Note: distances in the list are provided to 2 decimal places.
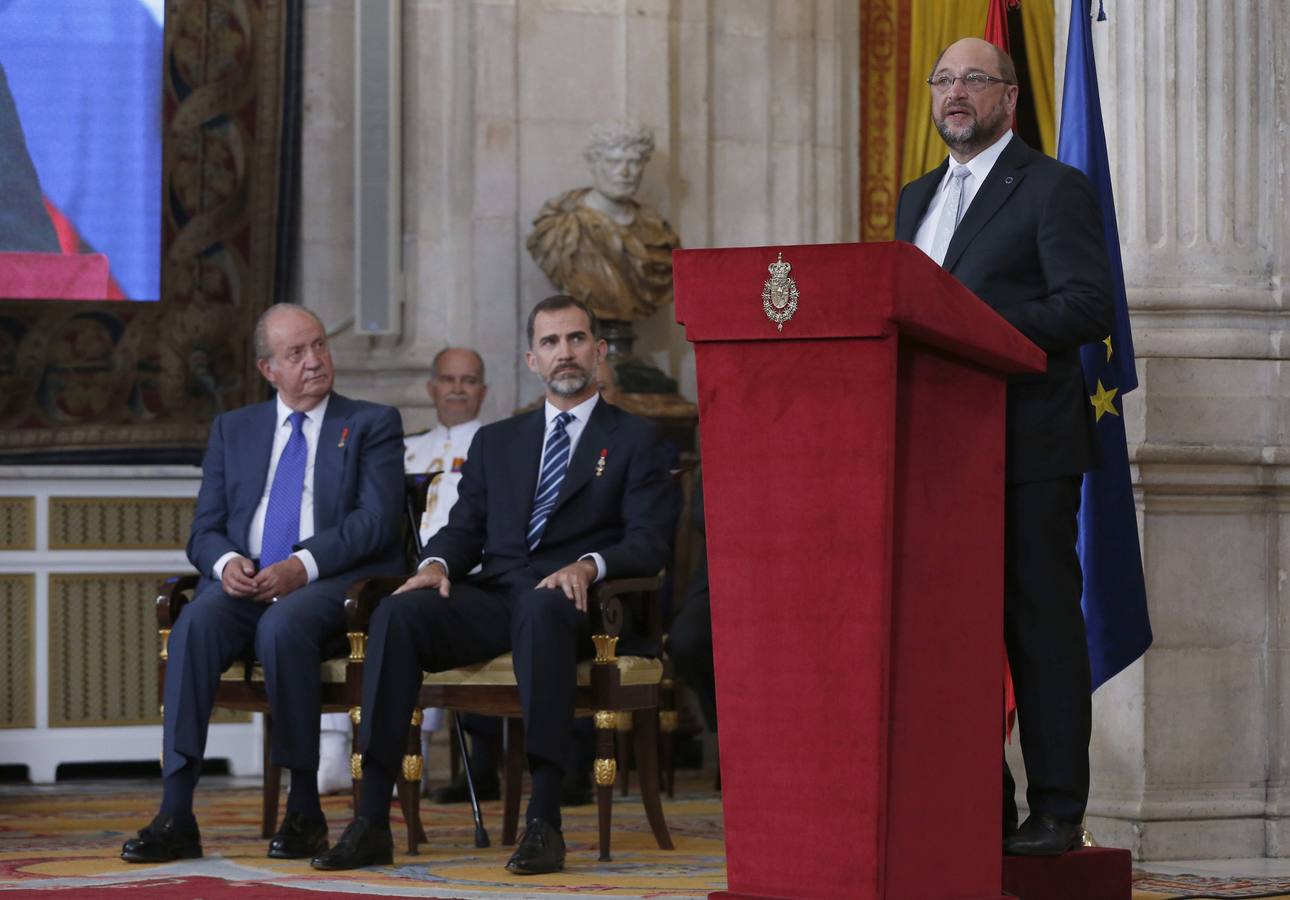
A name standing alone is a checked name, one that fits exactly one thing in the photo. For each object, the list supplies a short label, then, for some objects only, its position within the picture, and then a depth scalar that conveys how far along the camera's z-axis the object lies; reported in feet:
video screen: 48.93
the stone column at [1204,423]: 30.71
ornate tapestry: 48.78
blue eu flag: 28.09
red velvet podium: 17.99
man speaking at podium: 22.66
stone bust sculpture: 47.62
